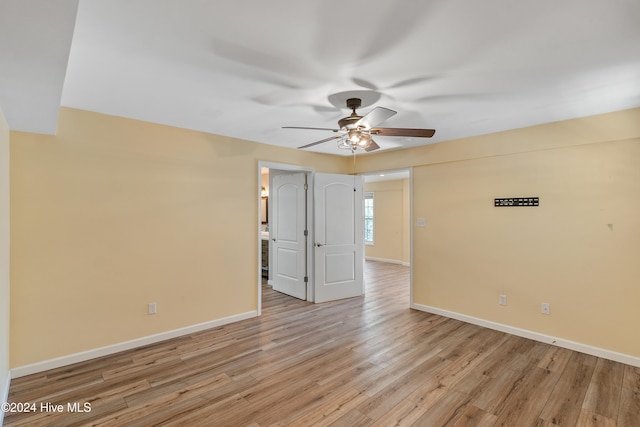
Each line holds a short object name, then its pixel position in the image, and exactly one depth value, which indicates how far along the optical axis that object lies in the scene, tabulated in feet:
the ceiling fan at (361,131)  8.44
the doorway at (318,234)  16.29
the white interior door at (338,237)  16.28
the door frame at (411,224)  15.40
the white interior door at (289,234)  16.66
